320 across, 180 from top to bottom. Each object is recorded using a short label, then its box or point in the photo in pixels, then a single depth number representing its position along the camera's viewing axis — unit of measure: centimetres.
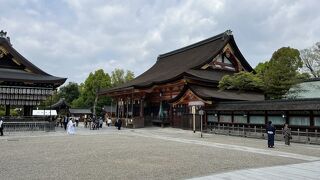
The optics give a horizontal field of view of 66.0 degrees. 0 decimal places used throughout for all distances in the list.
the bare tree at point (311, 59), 3329
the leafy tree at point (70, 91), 6962
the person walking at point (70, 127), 2136
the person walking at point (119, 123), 2658
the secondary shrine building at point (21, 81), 2362
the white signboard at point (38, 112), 2734
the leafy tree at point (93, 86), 5455
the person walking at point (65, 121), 2647
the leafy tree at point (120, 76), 5967
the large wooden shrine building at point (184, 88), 2502
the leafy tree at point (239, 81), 2466
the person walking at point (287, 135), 1505
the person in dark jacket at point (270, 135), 1380
